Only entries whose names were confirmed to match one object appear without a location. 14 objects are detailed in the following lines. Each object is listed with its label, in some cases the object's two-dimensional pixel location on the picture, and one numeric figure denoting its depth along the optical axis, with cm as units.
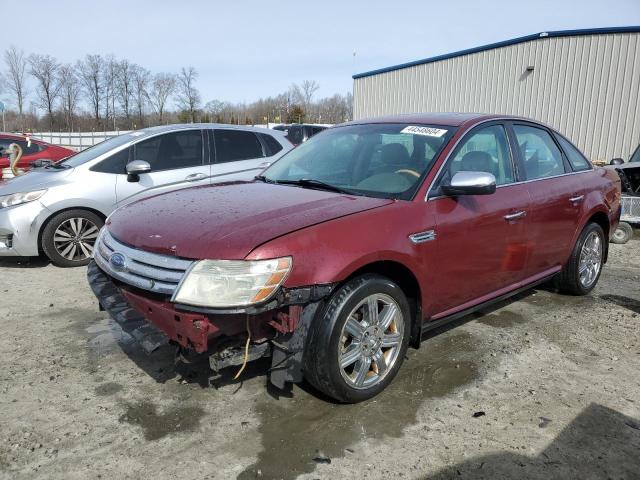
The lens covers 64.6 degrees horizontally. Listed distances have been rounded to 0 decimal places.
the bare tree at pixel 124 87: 6938
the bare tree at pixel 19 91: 6384
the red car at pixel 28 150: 1033
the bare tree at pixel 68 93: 6588
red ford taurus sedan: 252
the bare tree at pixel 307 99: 8831
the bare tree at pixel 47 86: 6412
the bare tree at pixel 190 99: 7352
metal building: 1335
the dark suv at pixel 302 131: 1908
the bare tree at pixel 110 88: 6850
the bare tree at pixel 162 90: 7438
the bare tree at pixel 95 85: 6719
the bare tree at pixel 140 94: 7119
